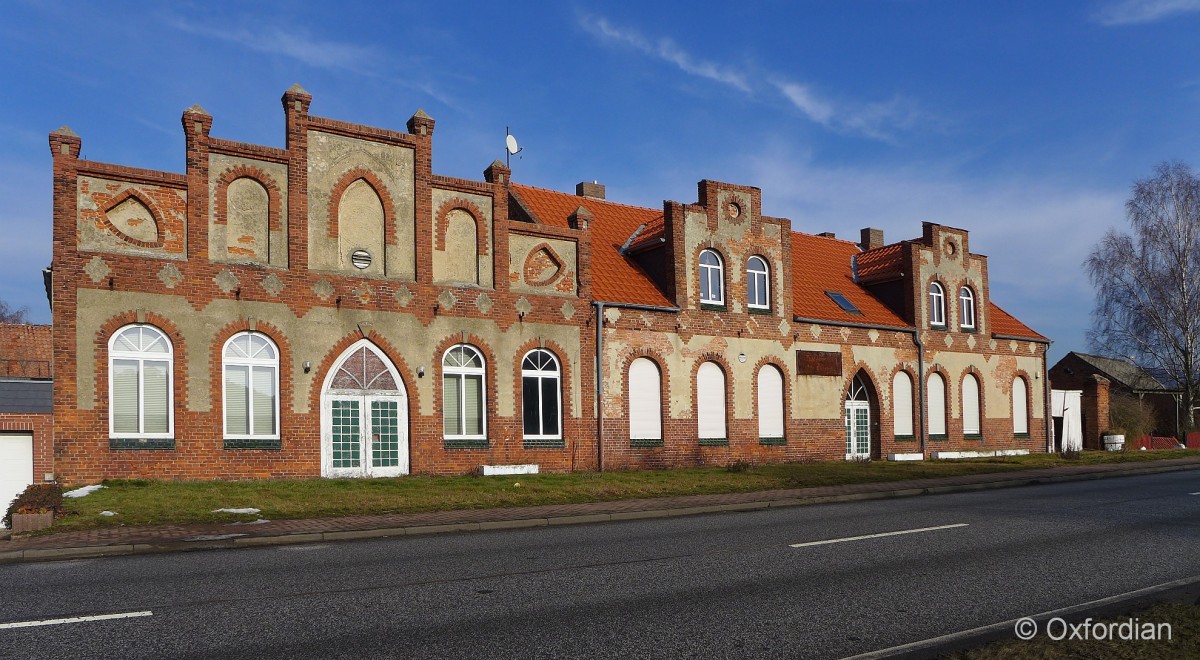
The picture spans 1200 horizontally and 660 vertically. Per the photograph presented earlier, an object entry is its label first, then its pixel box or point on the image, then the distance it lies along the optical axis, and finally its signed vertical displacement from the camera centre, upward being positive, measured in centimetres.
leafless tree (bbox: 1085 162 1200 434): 4600 +420
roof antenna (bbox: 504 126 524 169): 3192 +802
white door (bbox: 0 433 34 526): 2055 -140
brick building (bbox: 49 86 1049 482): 2020 +159
